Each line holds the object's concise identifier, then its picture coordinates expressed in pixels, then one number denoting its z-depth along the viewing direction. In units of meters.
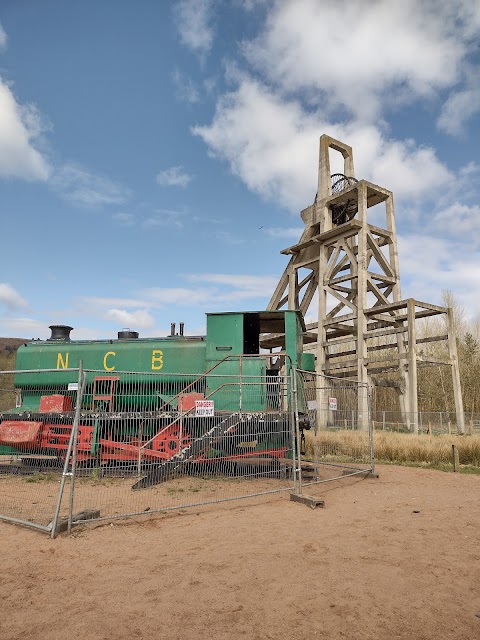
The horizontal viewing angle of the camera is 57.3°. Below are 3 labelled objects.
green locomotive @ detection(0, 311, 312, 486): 9.65
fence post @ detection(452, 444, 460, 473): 12.82
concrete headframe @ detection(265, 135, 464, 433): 22.33
